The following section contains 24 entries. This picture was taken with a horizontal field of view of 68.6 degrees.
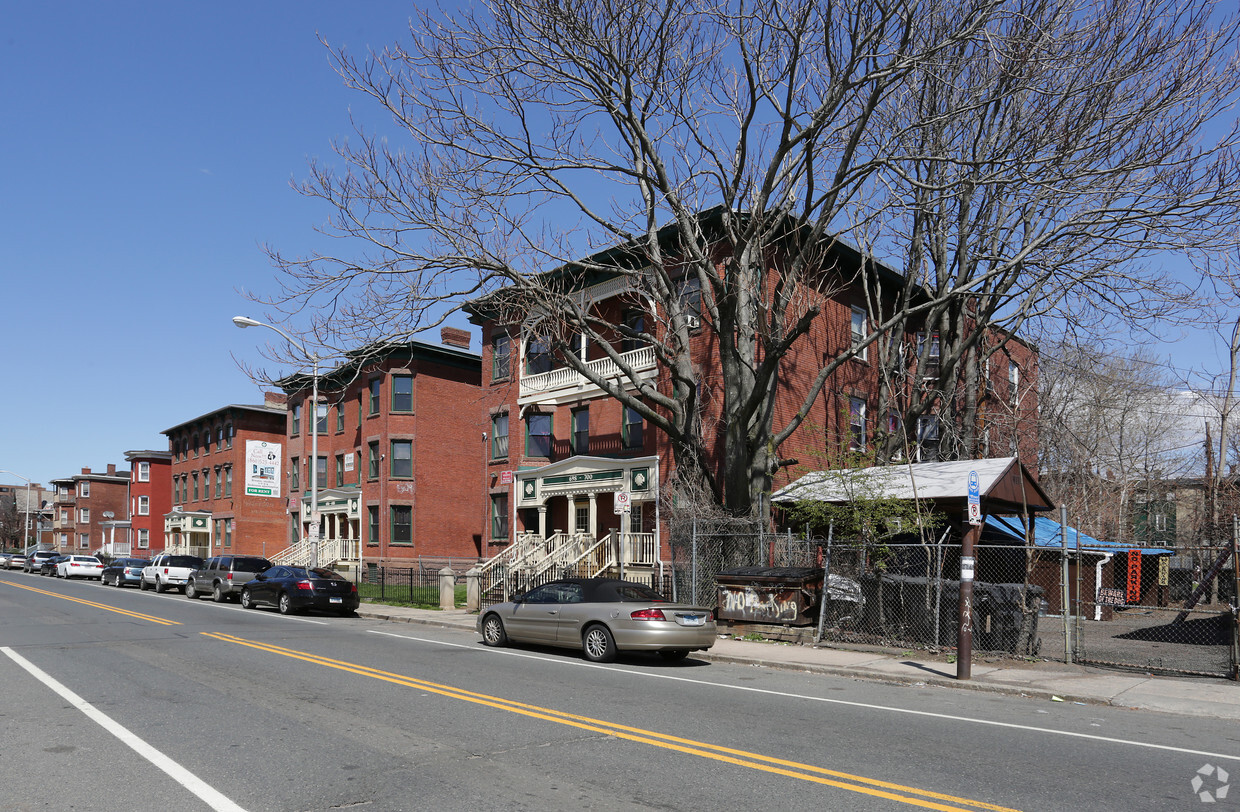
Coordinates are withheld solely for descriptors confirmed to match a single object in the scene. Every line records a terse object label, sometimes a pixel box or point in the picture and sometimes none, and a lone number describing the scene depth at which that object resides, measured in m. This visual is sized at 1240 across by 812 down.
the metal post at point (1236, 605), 12.73
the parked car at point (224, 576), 29.75
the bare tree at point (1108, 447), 34.16
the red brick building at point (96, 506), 88.56
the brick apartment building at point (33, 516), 110.31
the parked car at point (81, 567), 50.53
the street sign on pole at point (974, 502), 13.21
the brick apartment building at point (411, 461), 41.28
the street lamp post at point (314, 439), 25.83
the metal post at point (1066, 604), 14.13
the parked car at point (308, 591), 24.30
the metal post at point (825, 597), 16.86
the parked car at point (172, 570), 35.16
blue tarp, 24.19
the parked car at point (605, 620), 14.23
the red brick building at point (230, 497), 54.41
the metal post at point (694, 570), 19.75
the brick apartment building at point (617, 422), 27.44
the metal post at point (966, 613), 12.92
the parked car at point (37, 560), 57.81
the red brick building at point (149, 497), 71.19
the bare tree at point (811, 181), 17.75
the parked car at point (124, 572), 40.25
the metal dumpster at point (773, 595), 17.73
